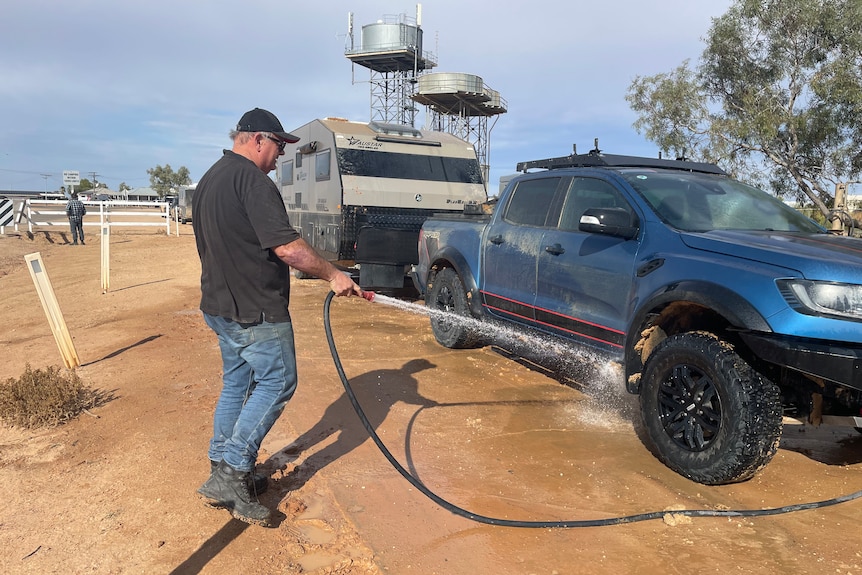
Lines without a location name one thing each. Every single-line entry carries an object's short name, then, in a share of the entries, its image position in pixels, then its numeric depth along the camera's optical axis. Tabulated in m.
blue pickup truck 3.38
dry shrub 4.60
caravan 9.55
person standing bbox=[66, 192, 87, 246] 21.59
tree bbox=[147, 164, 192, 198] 105.94
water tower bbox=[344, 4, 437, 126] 45.25
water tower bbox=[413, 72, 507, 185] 39.75
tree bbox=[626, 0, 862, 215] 19.09
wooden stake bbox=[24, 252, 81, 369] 5.95
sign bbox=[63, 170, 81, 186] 43.00
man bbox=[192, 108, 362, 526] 3.19
